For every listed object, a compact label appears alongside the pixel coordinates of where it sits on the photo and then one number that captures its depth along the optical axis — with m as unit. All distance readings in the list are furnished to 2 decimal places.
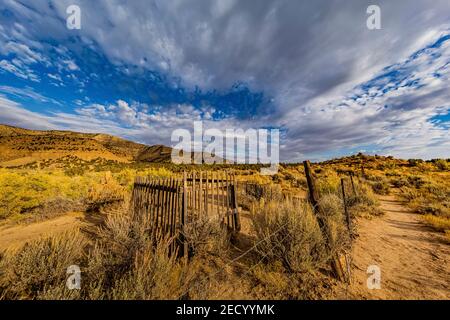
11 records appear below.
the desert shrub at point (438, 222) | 6.71
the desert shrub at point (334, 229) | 4.22
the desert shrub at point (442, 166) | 26.12
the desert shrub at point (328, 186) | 12.10
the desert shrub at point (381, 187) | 14.59
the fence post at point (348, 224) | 5.48
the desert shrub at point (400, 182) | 16.78
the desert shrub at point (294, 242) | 3.84
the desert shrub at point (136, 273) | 2.52
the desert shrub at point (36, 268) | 2.72
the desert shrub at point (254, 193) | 10.37
